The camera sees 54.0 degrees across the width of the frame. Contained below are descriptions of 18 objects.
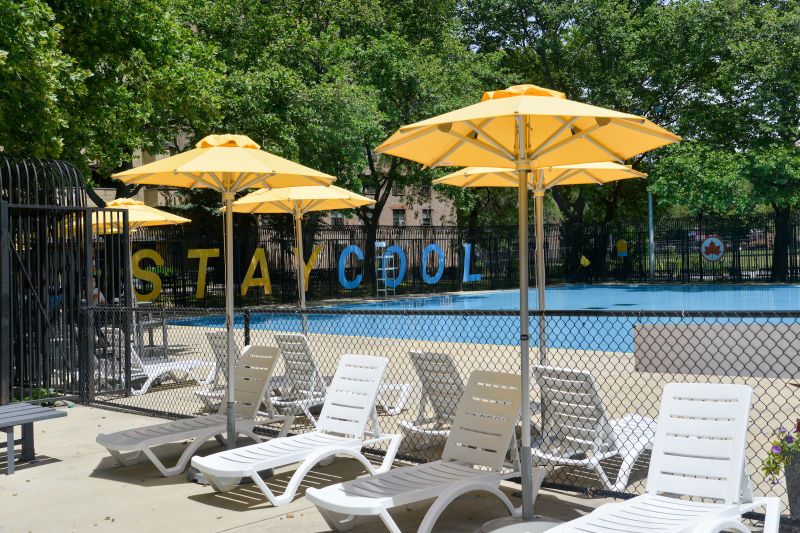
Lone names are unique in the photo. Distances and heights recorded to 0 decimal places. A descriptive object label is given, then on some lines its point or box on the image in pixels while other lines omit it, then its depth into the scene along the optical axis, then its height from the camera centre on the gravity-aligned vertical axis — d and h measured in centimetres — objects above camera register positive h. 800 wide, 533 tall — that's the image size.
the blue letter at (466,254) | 3266 +54
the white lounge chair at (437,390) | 668 -106
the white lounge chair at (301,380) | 818 -118
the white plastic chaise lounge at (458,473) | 468 -137
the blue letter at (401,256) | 2940 +36
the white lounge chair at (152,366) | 1078 -132
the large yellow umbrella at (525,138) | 455 +84
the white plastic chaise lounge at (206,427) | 663 -140
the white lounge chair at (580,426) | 582 -126
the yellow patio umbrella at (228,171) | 650 +88
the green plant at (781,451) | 447 -109
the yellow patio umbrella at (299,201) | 1172 +111
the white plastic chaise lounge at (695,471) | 408 -116
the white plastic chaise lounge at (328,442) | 564 -136
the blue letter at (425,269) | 3077 -5
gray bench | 668 -125
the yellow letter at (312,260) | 2726 +34
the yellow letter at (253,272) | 2606 -10
